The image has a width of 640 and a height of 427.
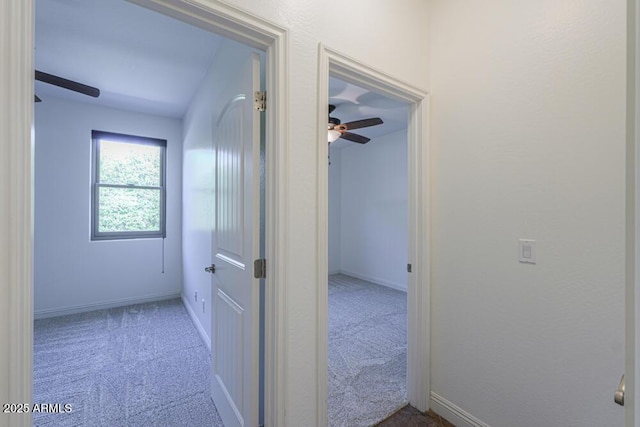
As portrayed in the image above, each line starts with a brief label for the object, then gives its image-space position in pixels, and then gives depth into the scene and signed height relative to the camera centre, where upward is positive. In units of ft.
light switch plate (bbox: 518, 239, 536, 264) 4.58 -0.63
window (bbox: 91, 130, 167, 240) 12.01 +1.18
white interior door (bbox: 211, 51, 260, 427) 4.33 -0.70
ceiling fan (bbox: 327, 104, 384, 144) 9.92 +3.19
